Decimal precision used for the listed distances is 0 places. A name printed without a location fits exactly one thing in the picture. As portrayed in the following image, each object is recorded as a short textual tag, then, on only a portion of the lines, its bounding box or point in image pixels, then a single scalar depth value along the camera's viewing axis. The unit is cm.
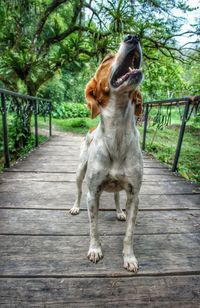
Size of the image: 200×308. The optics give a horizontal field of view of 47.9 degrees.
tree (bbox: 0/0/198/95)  512
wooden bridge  116
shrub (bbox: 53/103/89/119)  1557
